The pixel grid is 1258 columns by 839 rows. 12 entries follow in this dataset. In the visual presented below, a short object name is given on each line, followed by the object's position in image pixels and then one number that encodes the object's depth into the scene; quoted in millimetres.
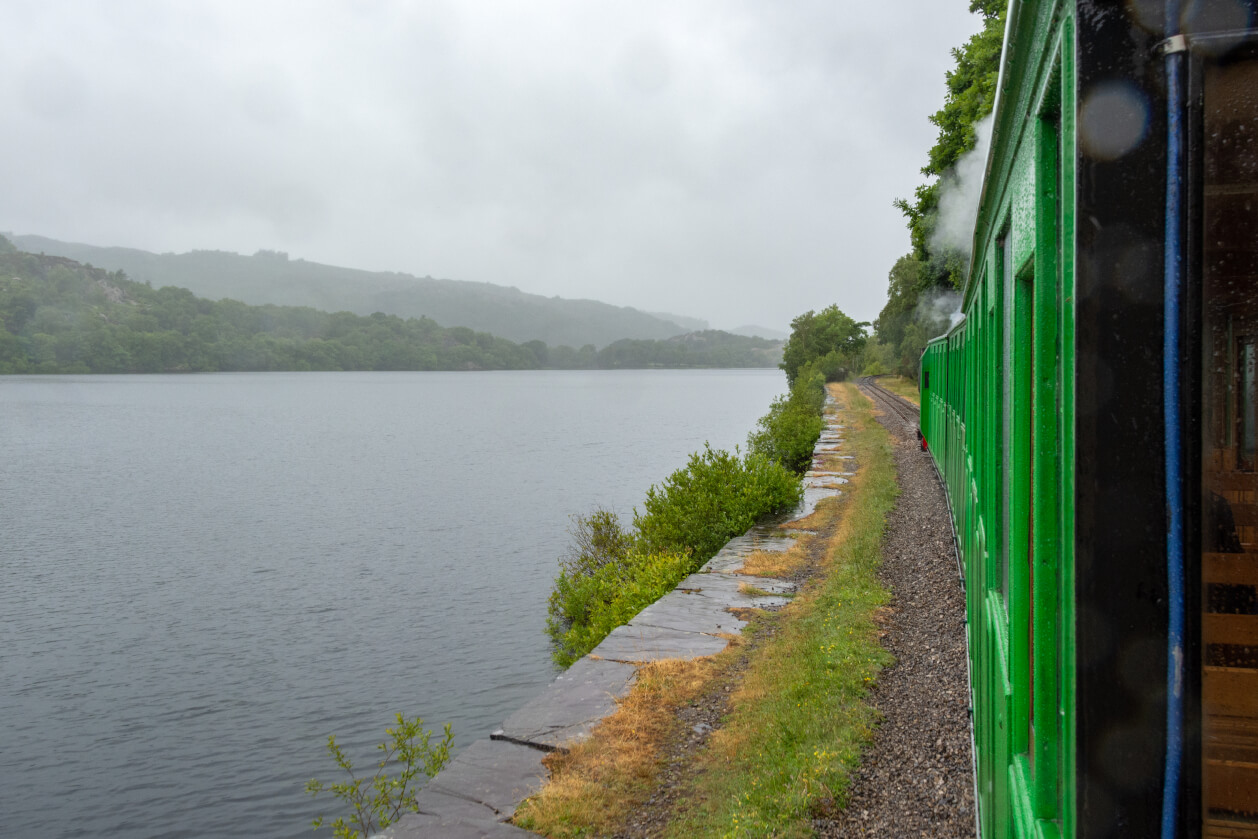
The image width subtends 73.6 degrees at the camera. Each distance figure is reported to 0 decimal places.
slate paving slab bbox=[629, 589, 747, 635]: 7457
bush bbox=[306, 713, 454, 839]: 6316
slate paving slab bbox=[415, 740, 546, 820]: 4527
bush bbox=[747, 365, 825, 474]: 20312
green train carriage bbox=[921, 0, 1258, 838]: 853
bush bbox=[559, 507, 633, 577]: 13348
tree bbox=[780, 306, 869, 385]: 70125
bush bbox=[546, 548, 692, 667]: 9367
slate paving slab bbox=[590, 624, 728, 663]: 6750
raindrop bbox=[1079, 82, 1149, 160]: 871
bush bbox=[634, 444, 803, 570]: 12047
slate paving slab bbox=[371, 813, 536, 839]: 4258
